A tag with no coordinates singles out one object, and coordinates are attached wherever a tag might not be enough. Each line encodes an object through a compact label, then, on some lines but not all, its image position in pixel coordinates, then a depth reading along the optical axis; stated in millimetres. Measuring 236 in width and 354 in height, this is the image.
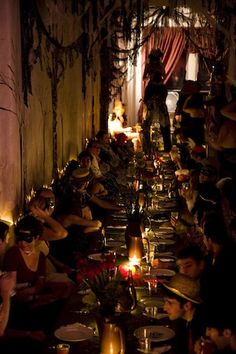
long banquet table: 2818
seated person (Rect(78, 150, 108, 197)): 7149
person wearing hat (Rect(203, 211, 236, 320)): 2959
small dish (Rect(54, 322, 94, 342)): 2926
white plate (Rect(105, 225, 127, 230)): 5434
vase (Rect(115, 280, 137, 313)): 3051
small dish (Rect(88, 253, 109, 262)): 4188
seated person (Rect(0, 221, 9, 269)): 3808
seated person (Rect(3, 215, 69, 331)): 3945
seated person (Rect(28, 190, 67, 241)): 4895
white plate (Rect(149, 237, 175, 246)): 4781
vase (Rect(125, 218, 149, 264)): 4152
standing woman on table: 13195
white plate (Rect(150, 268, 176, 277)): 3887
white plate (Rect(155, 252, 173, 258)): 4418
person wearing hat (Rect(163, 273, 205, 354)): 2840
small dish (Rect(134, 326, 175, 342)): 2916
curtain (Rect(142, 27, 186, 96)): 17422
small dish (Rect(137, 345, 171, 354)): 2766
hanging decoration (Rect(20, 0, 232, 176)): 5312
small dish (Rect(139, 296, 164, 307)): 3390
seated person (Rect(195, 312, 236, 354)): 2570
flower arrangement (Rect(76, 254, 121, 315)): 2771
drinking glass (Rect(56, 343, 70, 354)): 2691
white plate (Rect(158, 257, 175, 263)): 4258
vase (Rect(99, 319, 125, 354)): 2732
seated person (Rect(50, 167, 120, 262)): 5219
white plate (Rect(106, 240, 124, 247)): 4734
